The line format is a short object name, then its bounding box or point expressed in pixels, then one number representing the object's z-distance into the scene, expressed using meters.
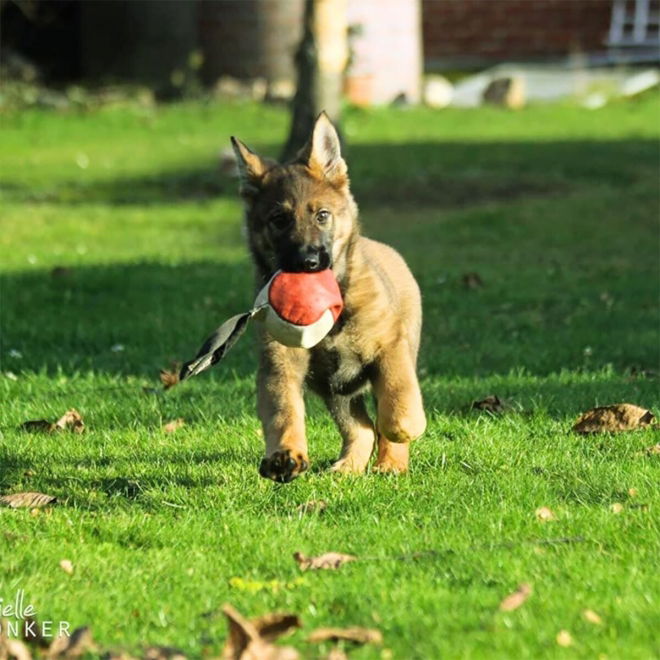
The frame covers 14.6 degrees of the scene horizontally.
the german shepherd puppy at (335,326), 10.44
